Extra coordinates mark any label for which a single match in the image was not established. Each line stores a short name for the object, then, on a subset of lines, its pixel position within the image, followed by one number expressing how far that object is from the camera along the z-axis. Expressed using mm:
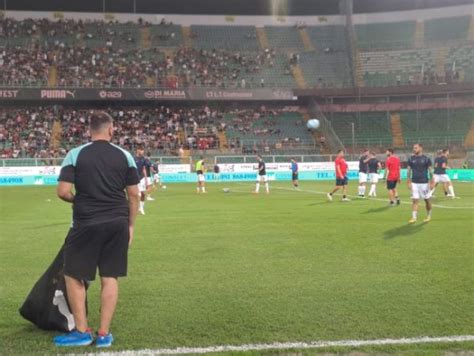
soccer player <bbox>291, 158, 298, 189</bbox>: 28062
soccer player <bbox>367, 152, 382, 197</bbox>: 21797
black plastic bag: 5051
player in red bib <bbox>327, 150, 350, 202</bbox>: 20016
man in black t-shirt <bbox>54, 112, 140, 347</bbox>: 4602
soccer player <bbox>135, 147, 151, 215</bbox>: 16094
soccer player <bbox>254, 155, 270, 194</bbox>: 24988
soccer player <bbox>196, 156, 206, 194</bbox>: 25375
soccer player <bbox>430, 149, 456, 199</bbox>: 20062
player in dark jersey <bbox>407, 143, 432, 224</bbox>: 12805
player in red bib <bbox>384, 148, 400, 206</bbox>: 18031
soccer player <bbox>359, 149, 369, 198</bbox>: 21688
